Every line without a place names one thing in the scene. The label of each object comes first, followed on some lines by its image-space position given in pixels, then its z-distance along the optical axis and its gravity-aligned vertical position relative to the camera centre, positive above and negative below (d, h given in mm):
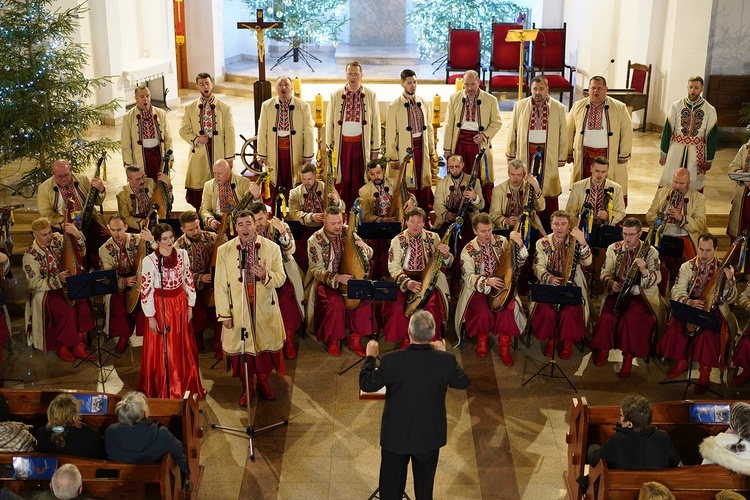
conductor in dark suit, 5520 -2030
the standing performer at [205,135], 10391 -1177
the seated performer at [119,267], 8344 -2055
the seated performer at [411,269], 8367 -2082
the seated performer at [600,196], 9203 -1608
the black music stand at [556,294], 7688 -2086
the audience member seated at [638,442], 5691 -2382
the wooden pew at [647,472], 5535 -2534
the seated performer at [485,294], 8297 -2263
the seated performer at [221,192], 9117 -1572
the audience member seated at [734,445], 5512 -2348
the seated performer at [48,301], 8266 -2318
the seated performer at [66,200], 9289 -1671
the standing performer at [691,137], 10211 -1169
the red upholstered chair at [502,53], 15418 -462
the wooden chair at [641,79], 13980 -785
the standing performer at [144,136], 10234 -1175
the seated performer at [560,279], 8234 -2117
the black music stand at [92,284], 7605 -2011
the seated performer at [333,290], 8398 -2266
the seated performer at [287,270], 8094 -2089
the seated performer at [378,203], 9352 -1702
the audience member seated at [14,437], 5863 -2445
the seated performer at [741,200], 9727 -1724
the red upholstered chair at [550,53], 15133 -459
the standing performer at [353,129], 10359 -1110
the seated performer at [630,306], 8109 -2313
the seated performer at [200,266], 8297 -2056
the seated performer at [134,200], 9445 -1701
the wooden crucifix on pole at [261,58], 11414 -420
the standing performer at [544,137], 10141 -1157
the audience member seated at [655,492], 5023 -2361
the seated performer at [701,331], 7793 -2349
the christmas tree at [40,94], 10492 -786
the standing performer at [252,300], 7387 -2077
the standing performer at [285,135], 10320 -1170
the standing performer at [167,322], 7203 -2200
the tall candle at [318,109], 11555 -1005
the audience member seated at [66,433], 5781 -2395
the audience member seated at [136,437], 5773 -2398
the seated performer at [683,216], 9141 -1758
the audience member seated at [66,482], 5148 -2368
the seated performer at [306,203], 9195 -1676
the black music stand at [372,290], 7723 -2077
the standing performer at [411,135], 10391 -1169
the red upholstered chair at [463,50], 15383 -418
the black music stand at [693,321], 7309 -2189
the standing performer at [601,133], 10164 -1113
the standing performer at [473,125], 10281 -1056
